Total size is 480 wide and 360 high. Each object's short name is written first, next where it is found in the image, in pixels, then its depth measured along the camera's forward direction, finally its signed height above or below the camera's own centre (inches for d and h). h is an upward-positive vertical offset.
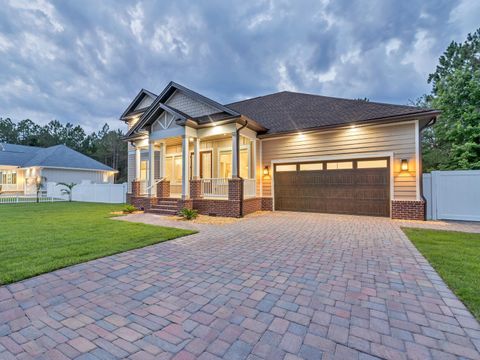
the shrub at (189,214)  330.3 -46.6
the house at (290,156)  325.4 +48.6
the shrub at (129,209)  400.2 -49.3
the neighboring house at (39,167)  881.5 +64.1
